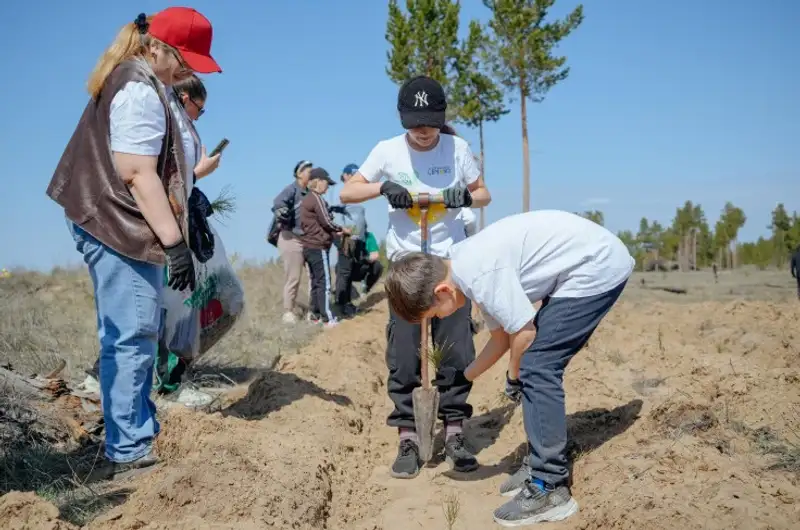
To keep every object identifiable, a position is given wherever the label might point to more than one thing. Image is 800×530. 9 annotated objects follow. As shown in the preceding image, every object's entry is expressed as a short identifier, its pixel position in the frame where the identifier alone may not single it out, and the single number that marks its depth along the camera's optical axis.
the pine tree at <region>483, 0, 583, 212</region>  16.12
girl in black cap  3.97
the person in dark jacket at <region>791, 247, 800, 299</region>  9.73
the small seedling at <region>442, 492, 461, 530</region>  3.31
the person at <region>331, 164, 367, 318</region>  9.99
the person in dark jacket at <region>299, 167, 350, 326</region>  9.20
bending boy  3.27
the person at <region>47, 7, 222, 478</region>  3.39
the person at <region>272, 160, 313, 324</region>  9.34
